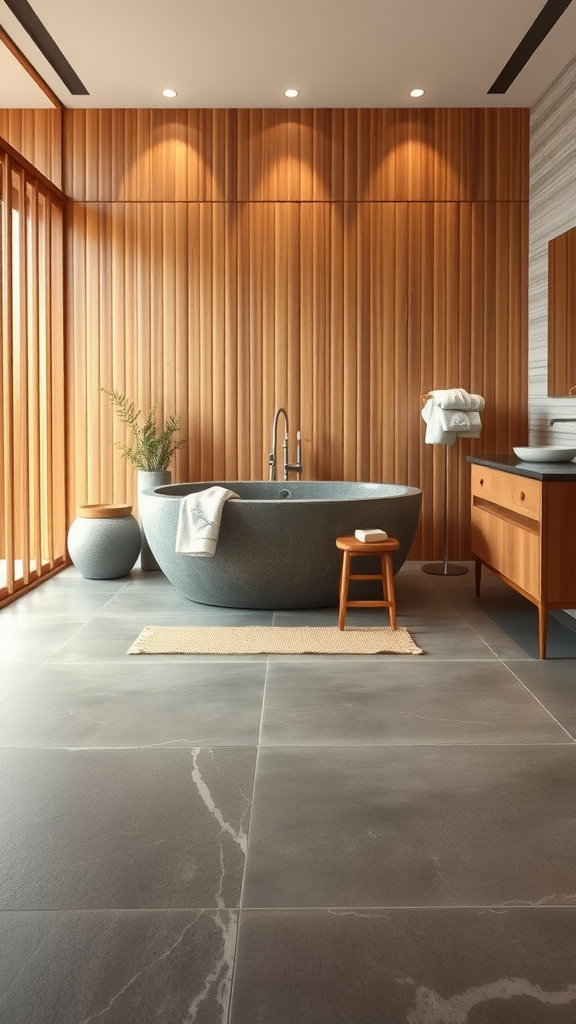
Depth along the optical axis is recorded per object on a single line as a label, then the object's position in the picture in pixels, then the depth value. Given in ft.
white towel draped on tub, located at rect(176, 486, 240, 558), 14.24
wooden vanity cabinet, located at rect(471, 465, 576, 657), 11.90
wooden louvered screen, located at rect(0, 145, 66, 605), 15.89
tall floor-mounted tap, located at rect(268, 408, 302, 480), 18.92
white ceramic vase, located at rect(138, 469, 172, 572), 18.63
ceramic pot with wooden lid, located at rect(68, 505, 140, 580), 17.66
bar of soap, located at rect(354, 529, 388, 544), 13.65
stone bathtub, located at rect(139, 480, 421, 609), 14.37
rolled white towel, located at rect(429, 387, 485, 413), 17.83
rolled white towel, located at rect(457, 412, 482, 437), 18.06
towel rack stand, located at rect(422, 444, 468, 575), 18.47
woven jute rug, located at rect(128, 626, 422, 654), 12.35
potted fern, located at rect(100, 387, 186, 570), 18.66
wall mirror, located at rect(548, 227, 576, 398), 15.78
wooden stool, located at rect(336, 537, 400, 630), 13.51
